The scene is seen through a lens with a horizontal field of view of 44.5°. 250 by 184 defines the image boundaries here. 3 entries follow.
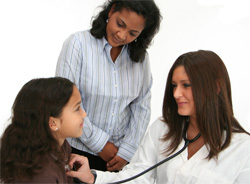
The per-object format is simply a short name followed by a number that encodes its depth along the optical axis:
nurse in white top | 1.19
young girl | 1.07
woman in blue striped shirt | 1.41
